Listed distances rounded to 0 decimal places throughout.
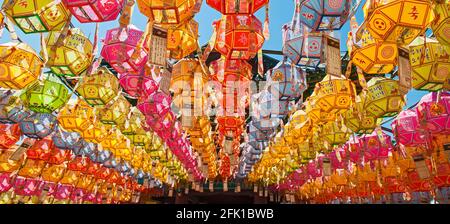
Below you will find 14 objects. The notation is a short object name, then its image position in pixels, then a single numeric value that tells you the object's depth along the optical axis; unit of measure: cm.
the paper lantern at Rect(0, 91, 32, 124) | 523
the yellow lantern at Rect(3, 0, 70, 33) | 267
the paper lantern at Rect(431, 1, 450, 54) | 280
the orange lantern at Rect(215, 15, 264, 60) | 321
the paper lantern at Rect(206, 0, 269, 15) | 275
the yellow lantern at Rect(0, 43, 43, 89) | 338
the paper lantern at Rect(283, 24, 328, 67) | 337
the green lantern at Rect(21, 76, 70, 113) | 425
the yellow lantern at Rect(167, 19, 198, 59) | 326
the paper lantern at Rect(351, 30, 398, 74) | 326
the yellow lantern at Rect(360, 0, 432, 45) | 256
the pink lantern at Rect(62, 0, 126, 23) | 262
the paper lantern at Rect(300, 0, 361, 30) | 266
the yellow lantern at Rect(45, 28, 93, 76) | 340
